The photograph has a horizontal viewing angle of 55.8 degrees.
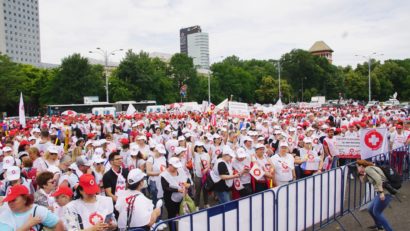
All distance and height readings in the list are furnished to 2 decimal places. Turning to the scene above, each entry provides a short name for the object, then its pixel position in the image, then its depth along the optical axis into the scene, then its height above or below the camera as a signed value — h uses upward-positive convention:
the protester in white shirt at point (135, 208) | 4.59 -1.30
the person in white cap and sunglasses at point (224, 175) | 7.25 -1.44
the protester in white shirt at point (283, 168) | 7.43 -1.36
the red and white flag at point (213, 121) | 17.02 -1.00
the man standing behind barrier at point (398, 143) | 10.41 -1.42
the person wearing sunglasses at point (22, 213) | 3.79 -1.11
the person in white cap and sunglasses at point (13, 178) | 5.68 -1.11
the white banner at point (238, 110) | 17.52 -0.53
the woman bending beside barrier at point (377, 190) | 6.46 -1.57
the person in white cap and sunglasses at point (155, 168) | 7.44 -1.34
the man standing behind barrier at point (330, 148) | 10.42 -1.40
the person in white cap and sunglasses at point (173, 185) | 6.54 -1.45
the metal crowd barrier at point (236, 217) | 4.44 -1.48
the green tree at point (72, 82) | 58.94 +3.03
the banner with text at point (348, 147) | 10.51 -1.39
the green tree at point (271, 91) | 81.69 +1.50
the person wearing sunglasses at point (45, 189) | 5.15 -1.18
